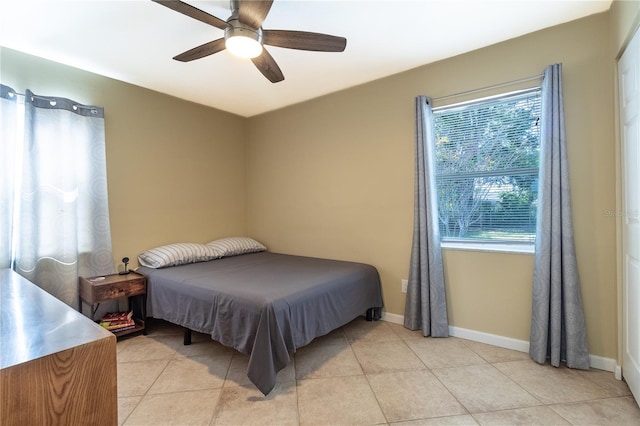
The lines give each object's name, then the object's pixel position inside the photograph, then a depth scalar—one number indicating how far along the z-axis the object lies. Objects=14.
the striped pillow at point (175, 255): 2.88
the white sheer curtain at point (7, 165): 2.24
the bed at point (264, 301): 1.86
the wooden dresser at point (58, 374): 0.75
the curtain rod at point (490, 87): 2.25
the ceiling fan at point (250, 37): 1.54
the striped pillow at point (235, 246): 3.40
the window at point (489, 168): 2.35
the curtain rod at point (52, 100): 2.37
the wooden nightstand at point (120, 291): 2.44
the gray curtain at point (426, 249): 2.56
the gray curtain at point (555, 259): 2.03
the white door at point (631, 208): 1.65
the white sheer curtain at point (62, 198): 2.36
